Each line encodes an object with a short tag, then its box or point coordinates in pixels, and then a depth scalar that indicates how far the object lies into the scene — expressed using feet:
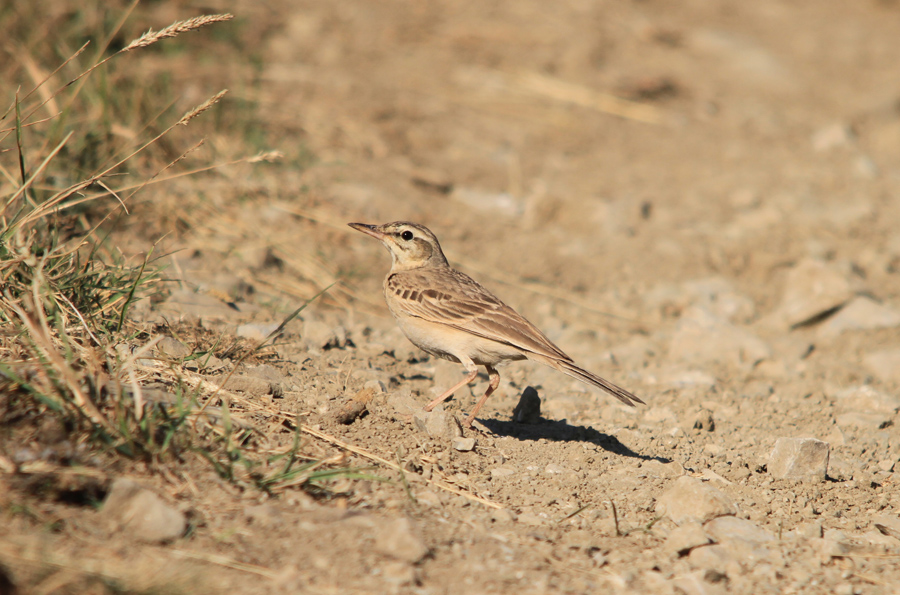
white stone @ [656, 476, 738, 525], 25.02
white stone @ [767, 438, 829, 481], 28.58
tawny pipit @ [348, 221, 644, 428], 31.30
